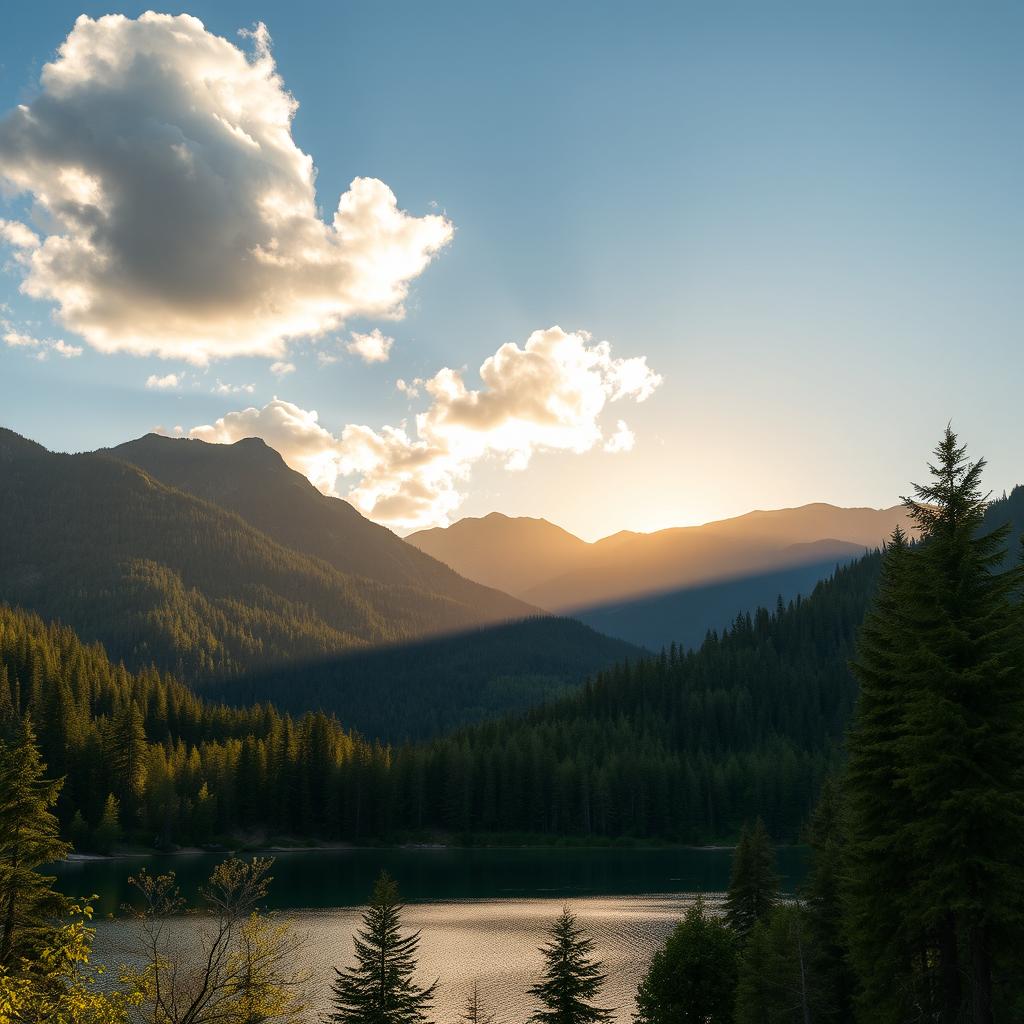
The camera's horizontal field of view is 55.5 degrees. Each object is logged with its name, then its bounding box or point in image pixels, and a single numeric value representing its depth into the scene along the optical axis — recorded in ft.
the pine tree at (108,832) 447.42
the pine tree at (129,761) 495.00
